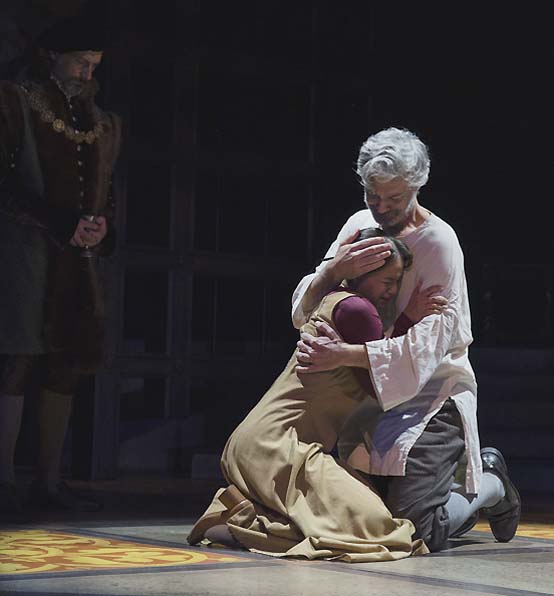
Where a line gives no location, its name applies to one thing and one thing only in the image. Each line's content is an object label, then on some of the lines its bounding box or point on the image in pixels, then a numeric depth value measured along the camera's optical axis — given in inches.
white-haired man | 254.2
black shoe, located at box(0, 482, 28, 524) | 309.4
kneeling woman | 243.6
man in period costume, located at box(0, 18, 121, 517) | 315.6
